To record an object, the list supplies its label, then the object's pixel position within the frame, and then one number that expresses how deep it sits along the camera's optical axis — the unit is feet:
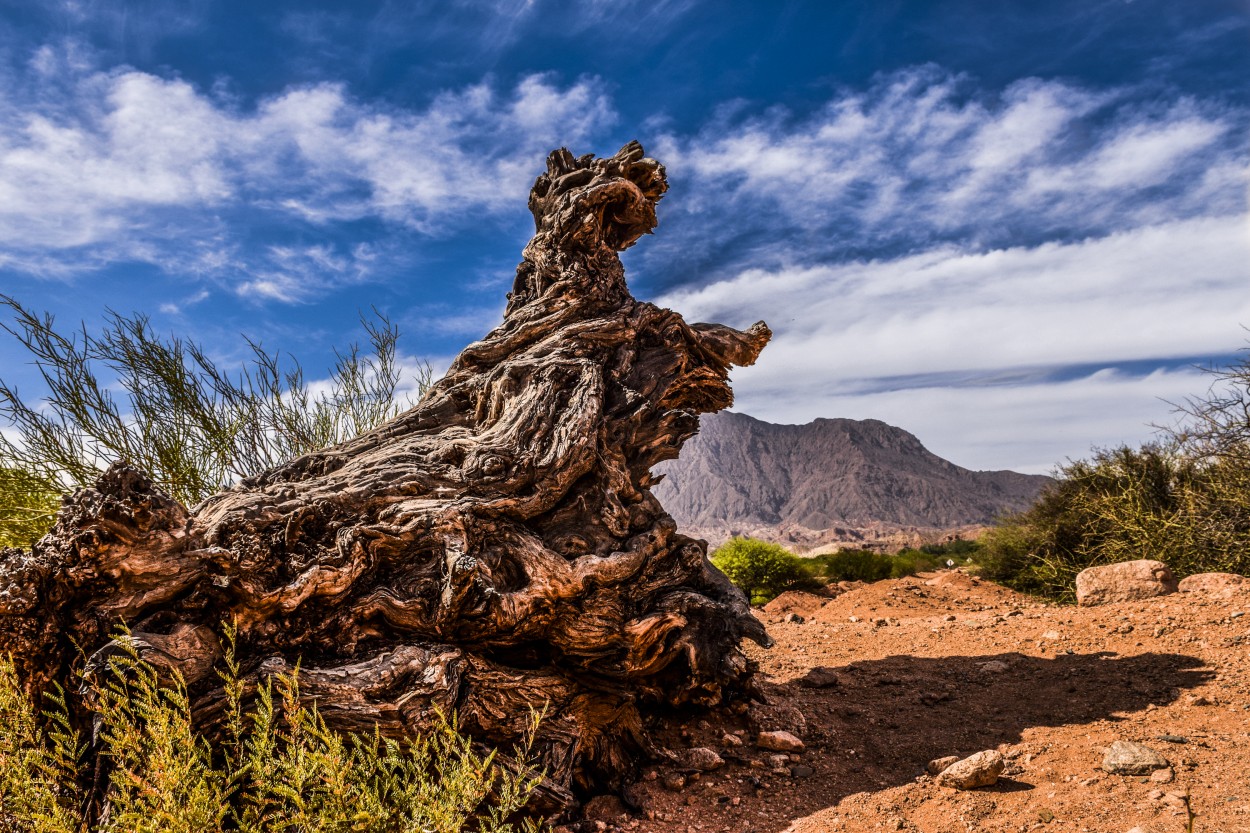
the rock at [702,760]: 18.71
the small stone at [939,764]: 17.33
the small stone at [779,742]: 19.77
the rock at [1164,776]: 14.99
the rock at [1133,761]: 15.58
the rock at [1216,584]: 26.71
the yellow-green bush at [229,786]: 8.34
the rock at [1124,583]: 29.43
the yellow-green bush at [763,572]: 48.57
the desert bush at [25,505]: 29.86
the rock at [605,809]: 16.66
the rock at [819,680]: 24.90
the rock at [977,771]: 15.88
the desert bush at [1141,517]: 34.06
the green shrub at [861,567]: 52.90
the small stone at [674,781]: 17.94
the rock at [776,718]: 20.80
